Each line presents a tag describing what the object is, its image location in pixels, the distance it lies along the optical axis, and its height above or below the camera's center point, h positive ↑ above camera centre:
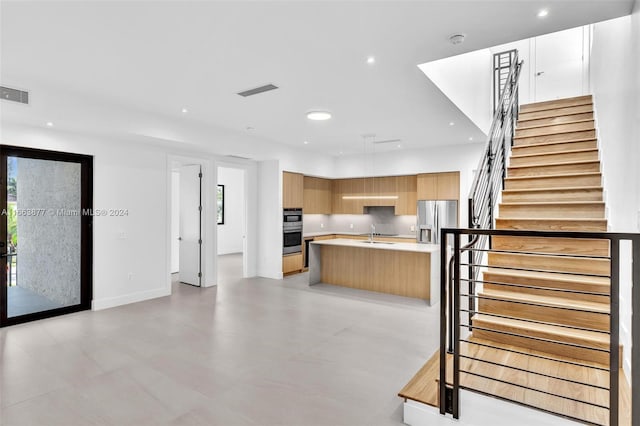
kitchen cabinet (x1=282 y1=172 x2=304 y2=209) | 7.88 +0.49
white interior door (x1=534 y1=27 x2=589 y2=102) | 6.87 +2.92
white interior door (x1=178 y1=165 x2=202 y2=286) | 6.94 -0.27
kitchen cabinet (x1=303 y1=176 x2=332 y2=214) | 8.95 +0.43
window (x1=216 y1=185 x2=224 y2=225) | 11.73 +0.22
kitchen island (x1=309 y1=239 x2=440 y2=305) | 5.97 -1.00
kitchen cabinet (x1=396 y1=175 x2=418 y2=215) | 8.49 +0.43
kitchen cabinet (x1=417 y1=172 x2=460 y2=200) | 7.67 +0.58
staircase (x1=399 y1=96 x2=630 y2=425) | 2.39 -0.63
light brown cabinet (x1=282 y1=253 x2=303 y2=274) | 7.88 -1.17
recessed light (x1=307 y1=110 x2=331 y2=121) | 5.09 +1.39
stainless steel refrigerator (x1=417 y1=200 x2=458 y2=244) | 7.67 -0.12
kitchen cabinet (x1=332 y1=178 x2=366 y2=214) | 9.38 +0.46
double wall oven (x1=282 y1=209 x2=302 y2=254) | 7.91 -0.44
